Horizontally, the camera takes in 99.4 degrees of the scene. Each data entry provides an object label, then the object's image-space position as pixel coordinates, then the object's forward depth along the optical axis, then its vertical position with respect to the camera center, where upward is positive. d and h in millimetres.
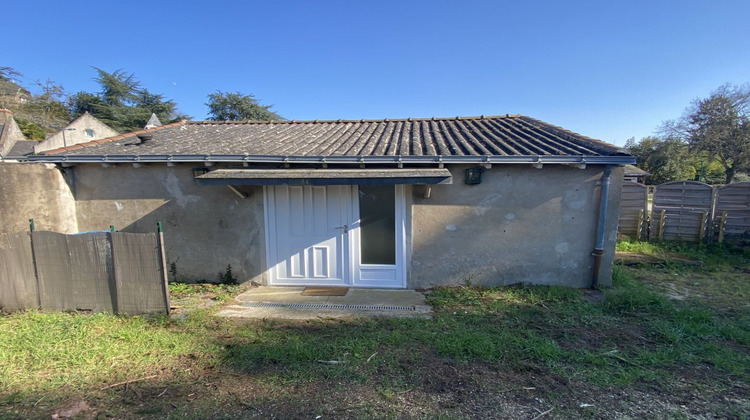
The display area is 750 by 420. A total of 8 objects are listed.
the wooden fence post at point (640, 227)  10664 -1923
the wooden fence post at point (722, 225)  9523 -1681
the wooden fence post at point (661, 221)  10188 -1675
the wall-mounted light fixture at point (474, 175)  5879 -85
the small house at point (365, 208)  5777 -705
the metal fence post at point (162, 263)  4648 -1337
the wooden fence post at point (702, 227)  9734 -1771
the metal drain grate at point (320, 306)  5371 -2308
